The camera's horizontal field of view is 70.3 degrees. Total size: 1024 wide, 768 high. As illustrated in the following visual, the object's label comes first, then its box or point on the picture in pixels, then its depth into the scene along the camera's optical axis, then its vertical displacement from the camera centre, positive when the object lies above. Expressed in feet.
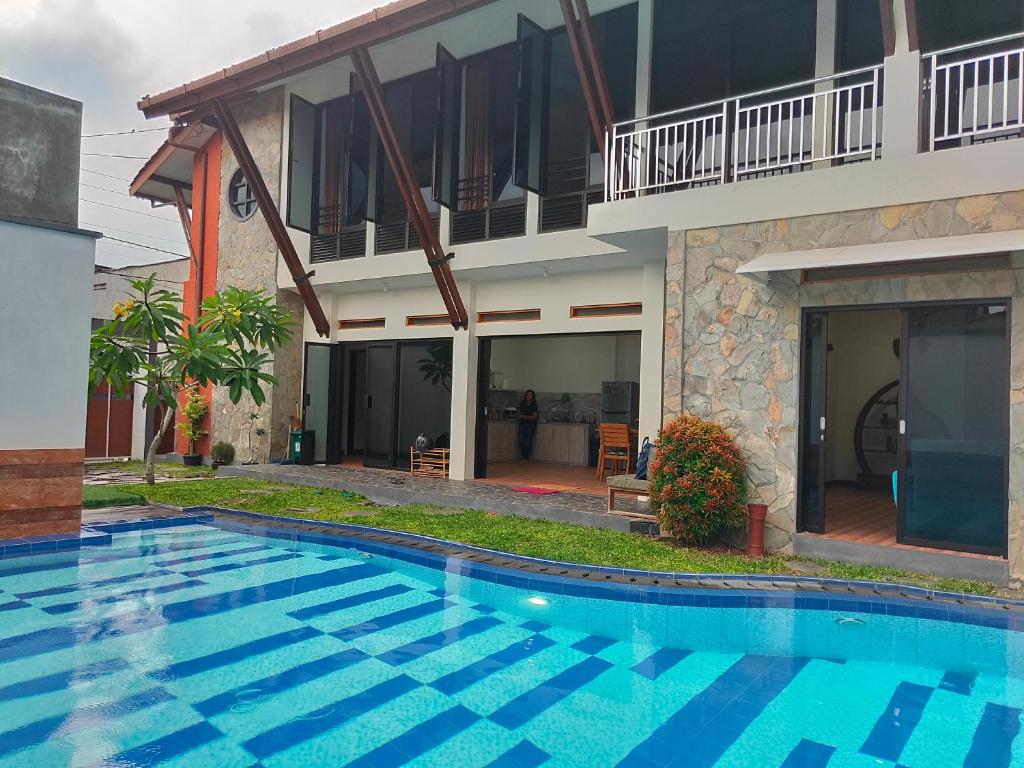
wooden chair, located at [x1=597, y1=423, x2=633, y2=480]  34.94 -2.17
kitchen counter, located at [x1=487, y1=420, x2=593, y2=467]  44.45 -2.48
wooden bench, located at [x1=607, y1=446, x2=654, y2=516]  24.73 -2.84
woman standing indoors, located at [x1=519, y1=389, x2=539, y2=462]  46.01 -1.33
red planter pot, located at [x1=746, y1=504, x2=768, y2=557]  21.15 -3.51
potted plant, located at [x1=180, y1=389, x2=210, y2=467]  44.80 -1.82
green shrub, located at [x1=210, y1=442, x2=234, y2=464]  42.34 -3.47
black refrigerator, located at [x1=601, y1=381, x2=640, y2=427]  42.78 +0.17
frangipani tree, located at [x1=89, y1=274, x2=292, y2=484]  29.94 +1.84
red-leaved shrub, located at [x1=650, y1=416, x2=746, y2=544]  21.18 -2.21
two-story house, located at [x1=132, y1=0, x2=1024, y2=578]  19.08 +6.01
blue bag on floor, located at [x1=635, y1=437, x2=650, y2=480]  25.41 -2.00
